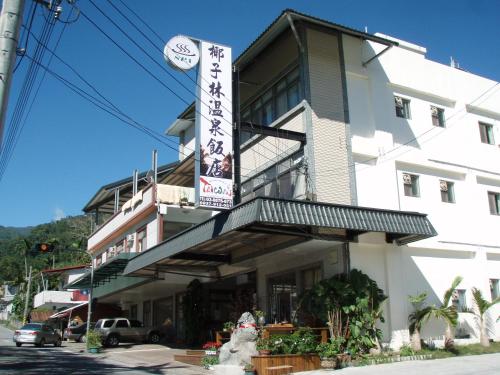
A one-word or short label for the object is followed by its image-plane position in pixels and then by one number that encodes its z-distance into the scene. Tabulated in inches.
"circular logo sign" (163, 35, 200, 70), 661.3
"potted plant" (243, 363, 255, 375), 579.0
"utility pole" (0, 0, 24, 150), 359.6
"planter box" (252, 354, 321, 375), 583.5
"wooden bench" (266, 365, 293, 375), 575.8
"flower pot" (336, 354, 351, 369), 614.9
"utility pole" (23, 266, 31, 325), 2664.9
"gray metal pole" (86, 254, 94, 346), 1094.4
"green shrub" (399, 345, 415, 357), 662.2
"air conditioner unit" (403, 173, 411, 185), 814.5
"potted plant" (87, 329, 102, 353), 1018.7
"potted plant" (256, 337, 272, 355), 598.4
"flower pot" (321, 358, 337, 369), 605.0
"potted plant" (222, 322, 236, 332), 695.7
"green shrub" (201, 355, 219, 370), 684.0
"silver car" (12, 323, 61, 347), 1254.9
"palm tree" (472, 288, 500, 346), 761.0
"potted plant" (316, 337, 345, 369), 606.2
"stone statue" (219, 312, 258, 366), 612.1
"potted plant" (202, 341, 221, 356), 708.0
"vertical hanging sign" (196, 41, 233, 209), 661.9
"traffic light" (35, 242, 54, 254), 678.0
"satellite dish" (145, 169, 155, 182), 1283.2
